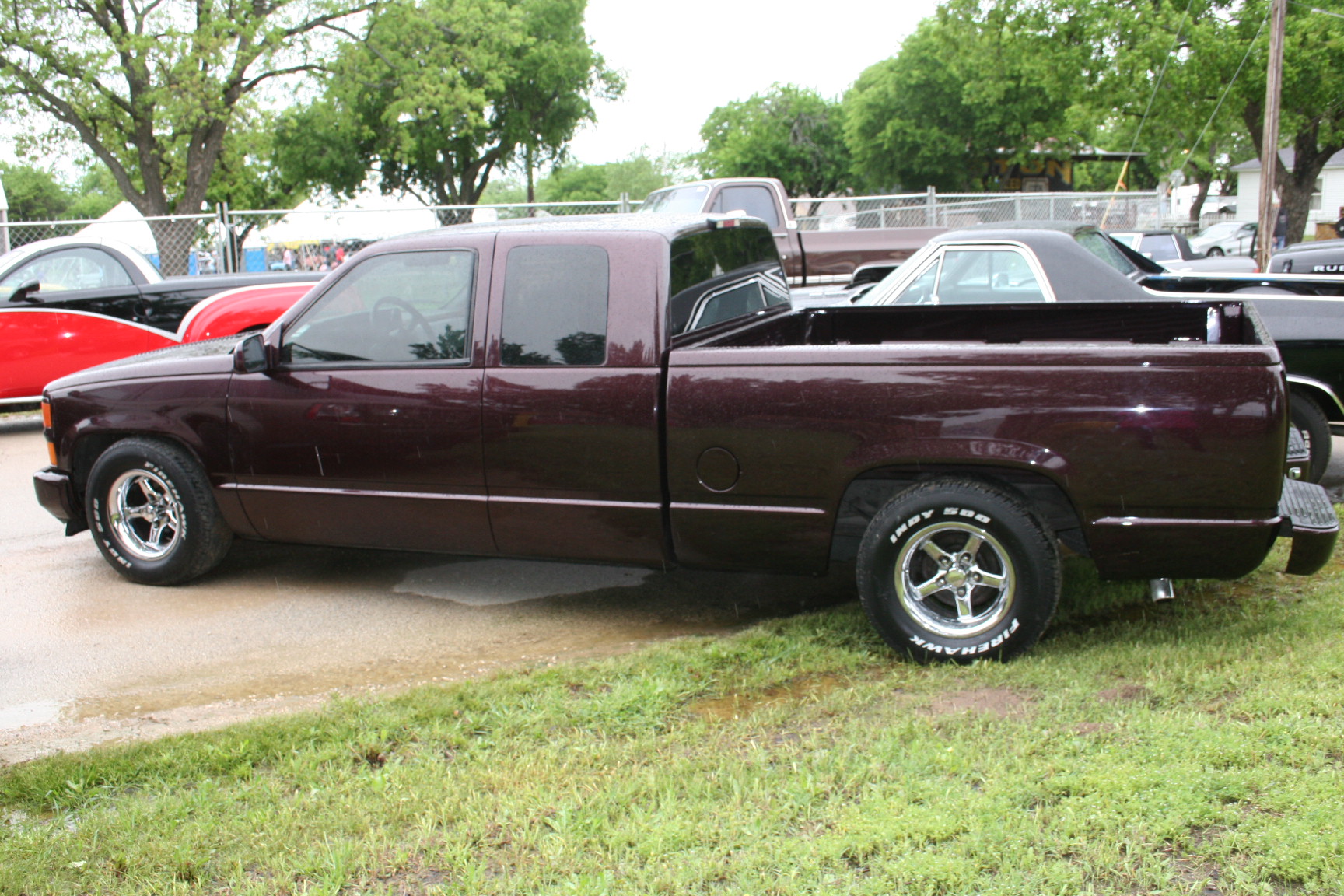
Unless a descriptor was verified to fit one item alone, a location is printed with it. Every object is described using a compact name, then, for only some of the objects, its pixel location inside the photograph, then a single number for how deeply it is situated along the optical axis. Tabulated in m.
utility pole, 19.38
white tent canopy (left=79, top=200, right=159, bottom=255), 12.51
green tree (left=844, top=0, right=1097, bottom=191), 49.25
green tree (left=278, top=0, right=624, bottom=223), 31.72
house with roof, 53.09
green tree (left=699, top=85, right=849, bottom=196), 62.84
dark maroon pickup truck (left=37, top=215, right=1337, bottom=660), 3.93
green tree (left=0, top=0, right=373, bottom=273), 26.34
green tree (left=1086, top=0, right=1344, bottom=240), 24.00
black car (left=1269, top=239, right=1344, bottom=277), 11.54
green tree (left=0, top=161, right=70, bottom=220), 76.25
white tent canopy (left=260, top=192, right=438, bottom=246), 16.42
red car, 10.10
